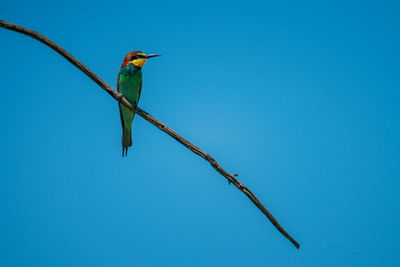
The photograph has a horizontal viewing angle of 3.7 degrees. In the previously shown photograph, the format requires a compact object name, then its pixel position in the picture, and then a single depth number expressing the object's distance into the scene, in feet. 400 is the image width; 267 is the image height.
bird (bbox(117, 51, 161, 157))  47.24
